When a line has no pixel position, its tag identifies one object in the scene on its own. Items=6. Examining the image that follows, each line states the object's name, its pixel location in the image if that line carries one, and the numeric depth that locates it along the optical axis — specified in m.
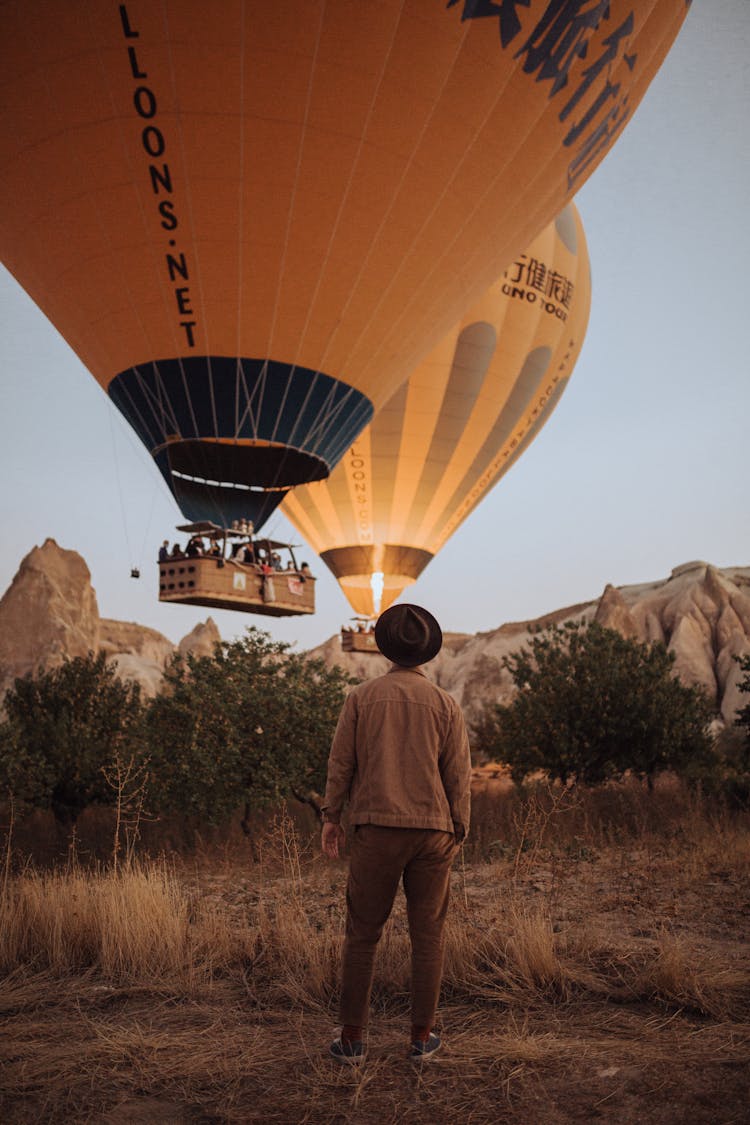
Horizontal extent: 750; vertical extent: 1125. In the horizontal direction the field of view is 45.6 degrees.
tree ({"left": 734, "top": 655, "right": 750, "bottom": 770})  17.48
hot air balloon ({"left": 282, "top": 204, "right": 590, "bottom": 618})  26.27
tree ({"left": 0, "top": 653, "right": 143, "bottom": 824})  21.34
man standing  3.74
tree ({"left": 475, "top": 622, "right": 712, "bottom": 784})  20.25
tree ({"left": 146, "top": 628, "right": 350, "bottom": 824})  17.78
